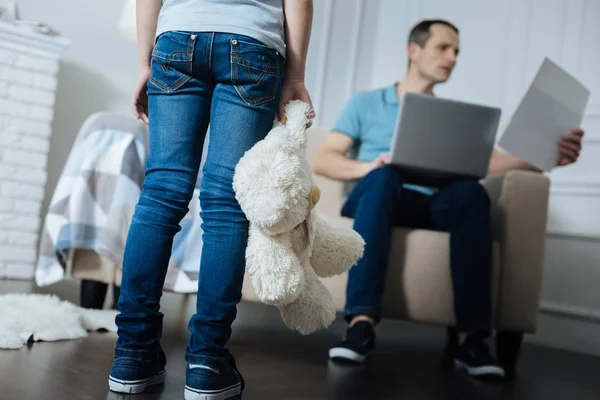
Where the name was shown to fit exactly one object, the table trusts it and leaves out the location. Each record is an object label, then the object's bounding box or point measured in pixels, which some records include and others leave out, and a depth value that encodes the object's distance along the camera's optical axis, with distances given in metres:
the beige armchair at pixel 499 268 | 1.74
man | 1.60
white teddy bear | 0.94
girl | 0.98
